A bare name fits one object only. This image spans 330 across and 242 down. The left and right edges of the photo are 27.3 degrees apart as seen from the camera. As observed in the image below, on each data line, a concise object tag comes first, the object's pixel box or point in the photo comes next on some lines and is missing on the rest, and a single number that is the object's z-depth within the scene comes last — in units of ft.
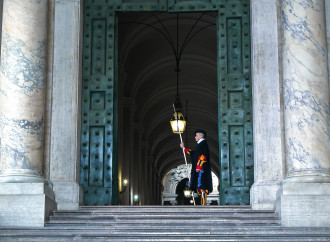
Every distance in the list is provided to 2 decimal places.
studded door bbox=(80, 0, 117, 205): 43.34
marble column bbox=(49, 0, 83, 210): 41.45
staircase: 33.14
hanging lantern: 52.93
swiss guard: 44.93
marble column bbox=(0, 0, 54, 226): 37.09
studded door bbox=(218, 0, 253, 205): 43.09
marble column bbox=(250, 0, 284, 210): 40.50
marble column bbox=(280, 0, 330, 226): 35.19
